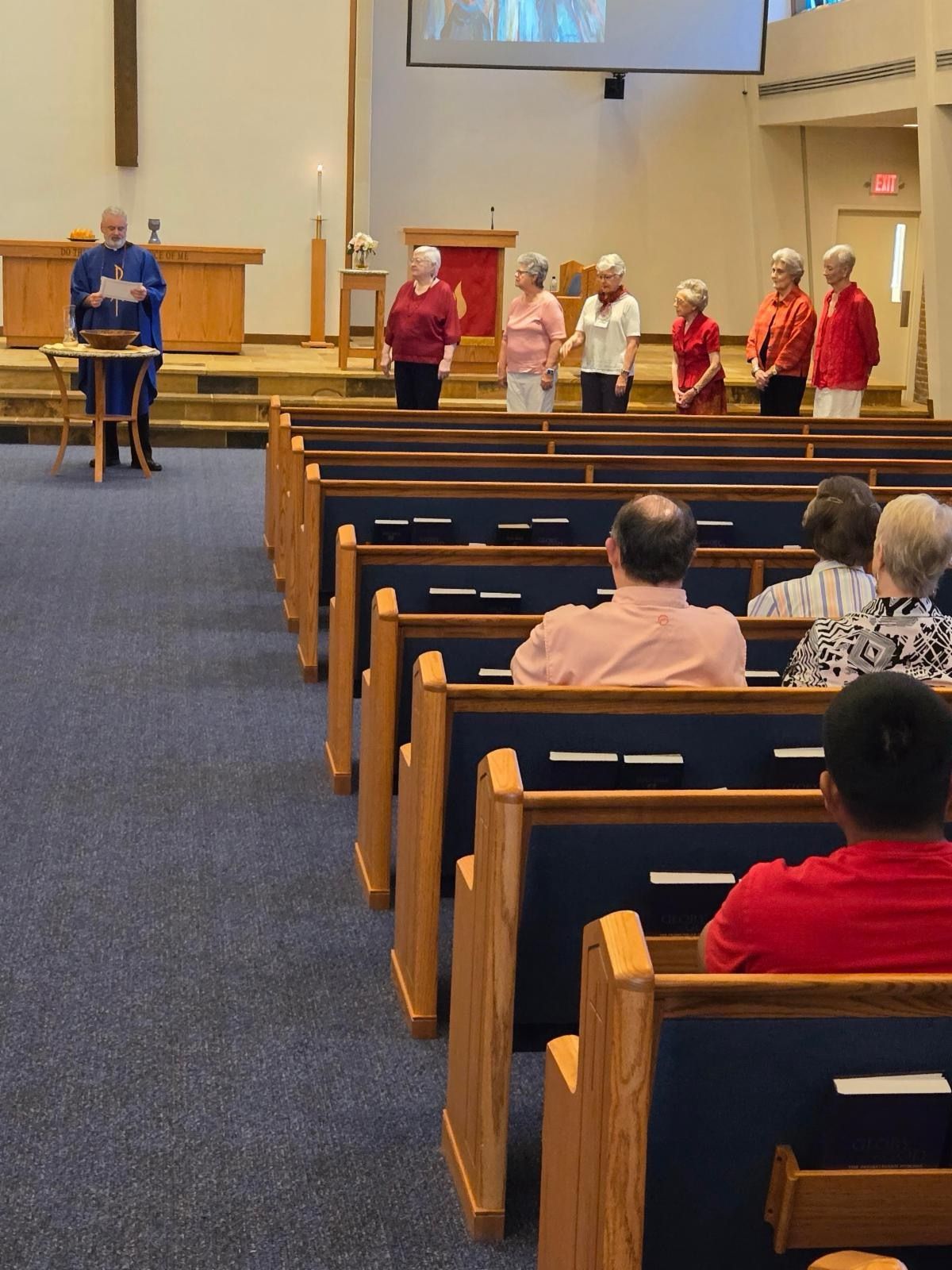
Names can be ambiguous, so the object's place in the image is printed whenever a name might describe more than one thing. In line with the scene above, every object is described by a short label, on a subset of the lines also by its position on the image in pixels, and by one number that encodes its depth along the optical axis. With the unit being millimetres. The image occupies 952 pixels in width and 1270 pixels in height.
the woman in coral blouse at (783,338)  7703
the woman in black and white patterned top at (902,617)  2934
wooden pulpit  11328
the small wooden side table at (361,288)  10750
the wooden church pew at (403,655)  3330
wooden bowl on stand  8281
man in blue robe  8922
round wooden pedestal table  8109
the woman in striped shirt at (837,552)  3396
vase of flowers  10820
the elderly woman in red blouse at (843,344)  7703
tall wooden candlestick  12086
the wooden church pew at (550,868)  2188
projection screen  11609
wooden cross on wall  11500
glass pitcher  8352
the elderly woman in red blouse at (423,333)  8094
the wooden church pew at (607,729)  2646
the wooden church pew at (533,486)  5051
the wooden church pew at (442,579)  4145
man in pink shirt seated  2920
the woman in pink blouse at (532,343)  7797
